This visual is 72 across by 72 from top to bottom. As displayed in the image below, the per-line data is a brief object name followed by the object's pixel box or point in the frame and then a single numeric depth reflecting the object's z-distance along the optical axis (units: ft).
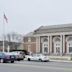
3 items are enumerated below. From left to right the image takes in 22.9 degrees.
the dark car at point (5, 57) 75.86
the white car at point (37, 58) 98.03
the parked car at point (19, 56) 100.55
